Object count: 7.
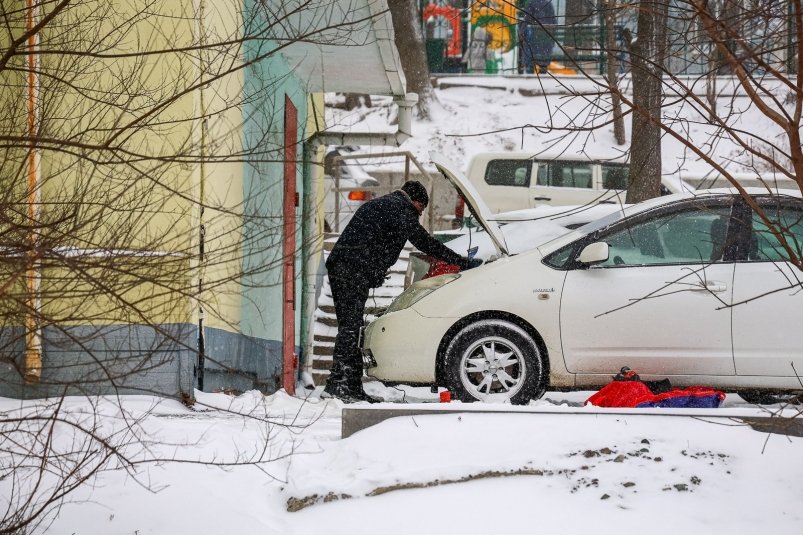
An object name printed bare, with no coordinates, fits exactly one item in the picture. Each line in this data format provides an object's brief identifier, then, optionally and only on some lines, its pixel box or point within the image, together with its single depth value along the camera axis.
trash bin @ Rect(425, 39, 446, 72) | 62.97
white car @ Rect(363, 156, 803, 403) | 14.94
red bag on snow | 13.46
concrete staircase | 24.47
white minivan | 36.22
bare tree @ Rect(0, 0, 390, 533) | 8.05
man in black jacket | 16.91
